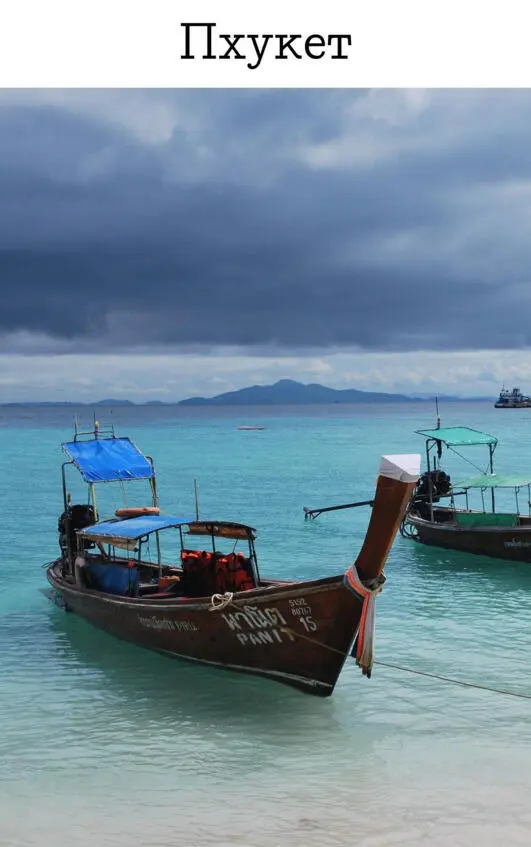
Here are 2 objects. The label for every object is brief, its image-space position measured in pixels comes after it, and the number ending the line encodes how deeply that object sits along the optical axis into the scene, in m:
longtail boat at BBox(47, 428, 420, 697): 13.55
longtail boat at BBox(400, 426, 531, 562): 28.08
